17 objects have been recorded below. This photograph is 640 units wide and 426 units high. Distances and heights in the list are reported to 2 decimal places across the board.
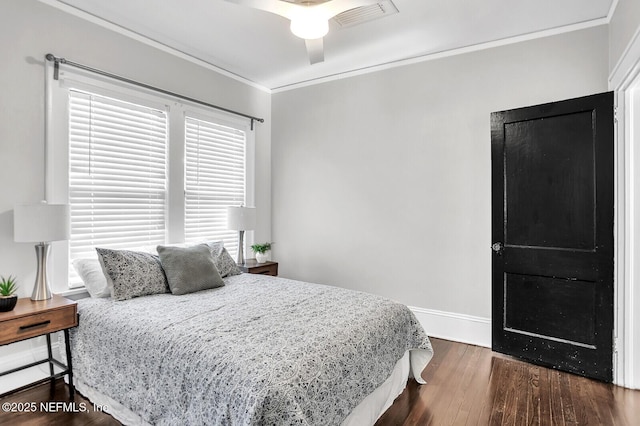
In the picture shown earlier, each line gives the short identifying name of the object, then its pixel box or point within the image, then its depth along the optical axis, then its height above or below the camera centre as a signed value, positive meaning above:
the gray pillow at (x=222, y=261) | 3.43 -0.43
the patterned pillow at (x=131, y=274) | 2.66 -0.44
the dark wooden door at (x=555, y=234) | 2.75 -0.14
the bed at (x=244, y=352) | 1.57 -0.70
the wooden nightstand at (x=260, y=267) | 3.92 -0.57
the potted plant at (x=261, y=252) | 4.21 -0.42
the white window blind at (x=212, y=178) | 3.84 +0.42
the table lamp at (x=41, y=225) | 2.32 -0.06
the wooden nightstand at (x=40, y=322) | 2.19 -0.67
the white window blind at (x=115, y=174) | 2.94 +0.36
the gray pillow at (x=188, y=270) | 2.88 -0.44
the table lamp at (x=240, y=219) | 3.97 -0.04
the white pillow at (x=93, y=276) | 2.72 -0.47
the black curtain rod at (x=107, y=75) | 2.77 +1.18
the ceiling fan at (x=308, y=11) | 2.16 +1.25
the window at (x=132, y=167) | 2.86 +0.44
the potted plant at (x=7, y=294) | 2.26 -0.51
